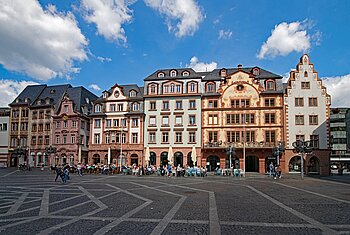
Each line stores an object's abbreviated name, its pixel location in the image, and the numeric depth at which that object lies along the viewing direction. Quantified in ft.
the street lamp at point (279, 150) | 125.72
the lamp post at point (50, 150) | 150.41
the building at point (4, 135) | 196.03
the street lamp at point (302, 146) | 114.42
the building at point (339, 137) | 270.59
